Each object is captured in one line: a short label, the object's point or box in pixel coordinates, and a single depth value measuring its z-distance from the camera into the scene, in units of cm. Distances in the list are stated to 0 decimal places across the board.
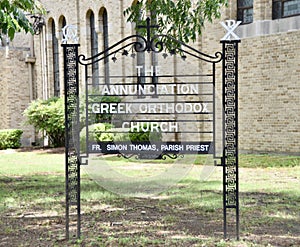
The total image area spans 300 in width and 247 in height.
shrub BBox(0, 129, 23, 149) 2233
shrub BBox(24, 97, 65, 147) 2055
